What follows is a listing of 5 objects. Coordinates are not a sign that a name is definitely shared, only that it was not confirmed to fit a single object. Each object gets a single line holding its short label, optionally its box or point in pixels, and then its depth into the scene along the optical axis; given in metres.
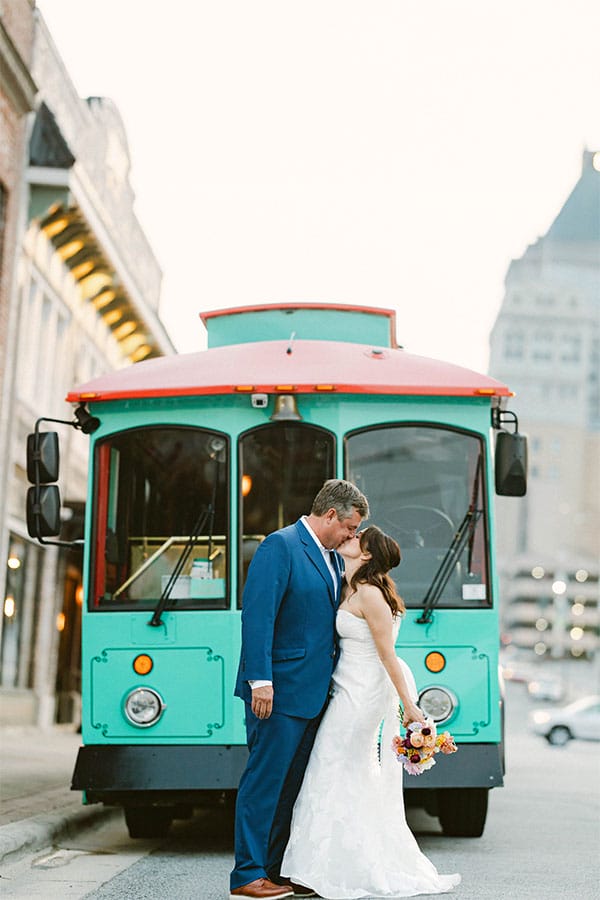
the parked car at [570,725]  37.09
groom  6.28
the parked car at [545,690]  72.31
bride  6.45
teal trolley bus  8.69
